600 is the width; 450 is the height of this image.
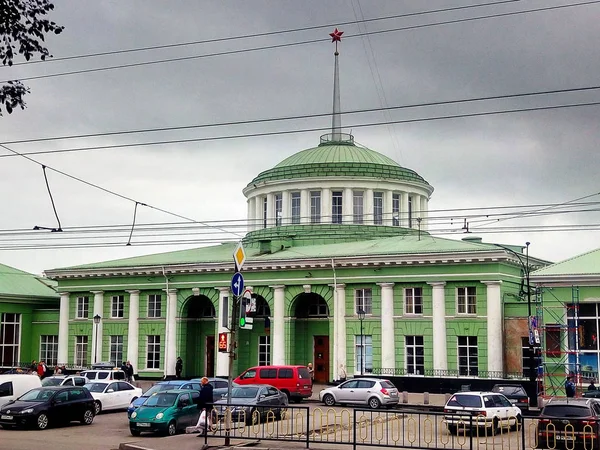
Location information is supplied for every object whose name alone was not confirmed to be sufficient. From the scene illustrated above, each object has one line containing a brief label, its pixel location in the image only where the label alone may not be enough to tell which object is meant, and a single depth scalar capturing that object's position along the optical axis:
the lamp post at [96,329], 55.47
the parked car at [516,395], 37.56
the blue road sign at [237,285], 23.12
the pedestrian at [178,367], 55.88
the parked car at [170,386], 32.06
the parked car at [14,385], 32.94
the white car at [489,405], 27.30
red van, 42.72
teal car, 27.97
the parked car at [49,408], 29.28
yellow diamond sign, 23.86
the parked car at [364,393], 39.06
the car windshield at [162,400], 28.97
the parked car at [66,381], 39.41
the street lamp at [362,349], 50.84
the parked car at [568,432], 20.64
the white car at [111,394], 36.19
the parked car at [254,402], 24.28
